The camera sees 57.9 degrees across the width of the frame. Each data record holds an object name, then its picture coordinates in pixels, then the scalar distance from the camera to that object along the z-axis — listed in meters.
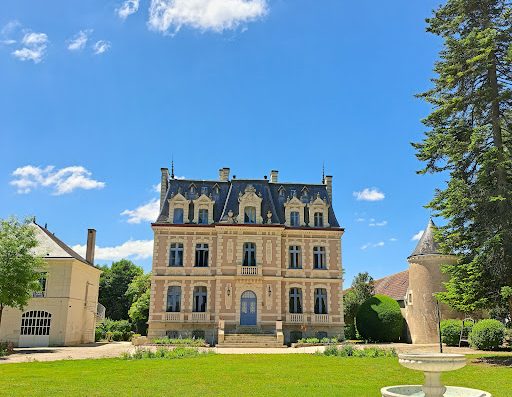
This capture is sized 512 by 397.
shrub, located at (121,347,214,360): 20.13
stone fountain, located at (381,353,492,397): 8.04
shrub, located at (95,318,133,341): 40.22
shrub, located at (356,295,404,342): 31.11
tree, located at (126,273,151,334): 45.53
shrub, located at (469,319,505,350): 22.83
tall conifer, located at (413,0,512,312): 17.70
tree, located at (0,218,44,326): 25.05
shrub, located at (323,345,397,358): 20.73
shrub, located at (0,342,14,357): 23.23
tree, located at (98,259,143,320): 58.81
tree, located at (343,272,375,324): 41.50
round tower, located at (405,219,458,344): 30.19
